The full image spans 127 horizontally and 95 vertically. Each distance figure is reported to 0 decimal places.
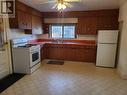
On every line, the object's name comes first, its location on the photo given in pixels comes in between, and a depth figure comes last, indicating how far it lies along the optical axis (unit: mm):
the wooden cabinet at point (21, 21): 3516
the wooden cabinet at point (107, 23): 4659
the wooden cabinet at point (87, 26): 4877
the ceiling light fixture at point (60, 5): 2888
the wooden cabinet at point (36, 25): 4582
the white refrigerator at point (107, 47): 4130
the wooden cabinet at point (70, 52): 4840
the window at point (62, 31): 5480
